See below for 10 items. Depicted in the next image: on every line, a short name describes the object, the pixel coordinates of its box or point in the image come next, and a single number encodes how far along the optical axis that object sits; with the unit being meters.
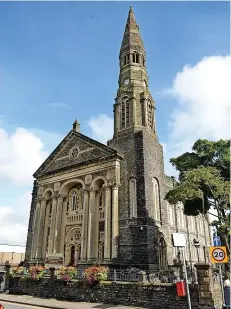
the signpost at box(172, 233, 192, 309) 10.59
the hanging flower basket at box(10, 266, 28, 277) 22.72
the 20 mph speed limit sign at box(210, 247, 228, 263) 10.45
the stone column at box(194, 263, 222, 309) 12.41
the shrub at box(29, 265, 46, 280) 19.88
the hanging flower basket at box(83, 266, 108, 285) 16.66
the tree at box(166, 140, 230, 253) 17.89
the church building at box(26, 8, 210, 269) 23.09
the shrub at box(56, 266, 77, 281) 18.09
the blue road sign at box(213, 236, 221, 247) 11.76
